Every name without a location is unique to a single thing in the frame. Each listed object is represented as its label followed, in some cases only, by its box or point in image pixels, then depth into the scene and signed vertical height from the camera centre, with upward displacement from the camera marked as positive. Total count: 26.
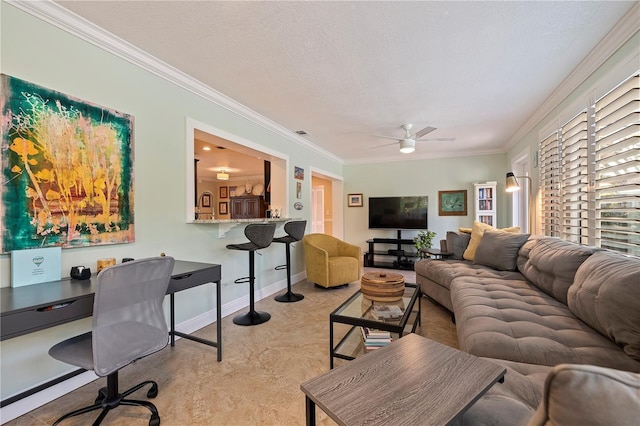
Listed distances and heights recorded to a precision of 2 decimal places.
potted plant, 5.43 -0.59
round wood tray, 2.37 -0.66
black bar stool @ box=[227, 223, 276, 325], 2.99 -0.37
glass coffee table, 1.88 -0.80
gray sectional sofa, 0.92 -0.67
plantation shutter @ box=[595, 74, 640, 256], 1.88 +0.31
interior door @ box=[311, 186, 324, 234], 7.62 +0.20
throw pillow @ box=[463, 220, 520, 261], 3.62 -0.35
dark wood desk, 1.22 -0.43
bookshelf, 5.55 +0.17
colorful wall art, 1.63 +0.28
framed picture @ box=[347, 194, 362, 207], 6.69 +0.27
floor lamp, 3.60 +0.31
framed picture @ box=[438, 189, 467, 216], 5.86 +0.16
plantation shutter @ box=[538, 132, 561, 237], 3.16 +0.31
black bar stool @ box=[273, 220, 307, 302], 3.81 -0.38
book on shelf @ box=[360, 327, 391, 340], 2.10 -0.93
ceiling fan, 4.05 +1.06
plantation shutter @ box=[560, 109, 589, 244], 2.54 +0.30
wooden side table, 0.84 -0.60
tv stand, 5.82 -0.95
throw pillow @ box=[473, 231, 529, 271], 3.06 -0.45
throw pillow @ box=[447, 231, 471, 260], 3.89 -0.47
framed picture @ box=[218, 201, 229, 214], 9.62 +0.18
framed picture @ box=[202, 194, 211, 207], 9.32 +0.37
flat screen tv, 5.99 -0.02
